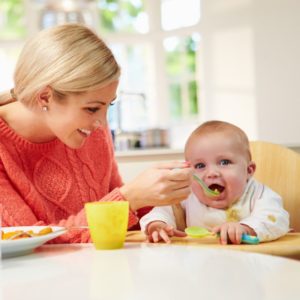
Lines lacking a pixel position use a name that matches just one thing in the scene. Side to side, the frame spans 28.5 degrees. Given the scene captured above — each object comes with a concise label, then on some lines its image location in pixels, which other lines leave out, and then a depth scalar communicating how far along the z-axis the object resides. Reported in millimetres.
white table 704
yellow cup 1052
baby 1402
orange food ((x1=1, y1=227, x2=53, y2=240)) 1039
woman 1284
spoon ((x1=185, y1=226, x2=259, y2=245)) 1163
